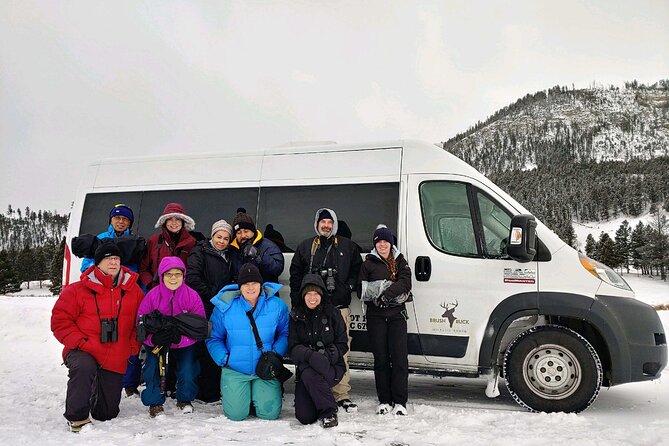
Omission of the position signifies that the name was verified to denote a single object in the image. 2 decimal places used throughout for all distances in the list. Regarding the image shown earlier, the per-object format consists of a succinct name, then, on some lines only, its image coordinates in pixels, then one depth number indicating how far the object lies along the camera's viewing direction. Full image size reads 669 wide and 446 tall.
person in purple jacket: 4.93
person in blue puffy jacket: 4.83
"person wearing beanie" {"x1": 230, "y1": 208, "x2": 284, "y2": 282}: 5.41
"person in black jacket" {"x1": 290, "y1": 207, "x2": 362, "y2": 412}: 5.21
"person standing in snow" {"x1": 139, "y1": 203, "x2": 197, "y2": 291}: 5.60
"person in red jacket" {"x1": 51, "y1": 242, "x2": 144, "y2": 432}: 4.44
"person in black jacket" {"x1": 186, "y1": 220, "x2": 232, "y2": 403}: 5.37
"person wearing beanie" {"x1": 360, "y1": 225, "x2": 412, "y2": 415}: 5.04
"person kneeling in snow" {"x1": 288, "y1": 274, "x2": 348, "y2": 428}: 4.62
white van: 5.10
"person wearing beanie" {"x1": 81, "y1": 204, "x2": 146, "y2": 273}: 5.54
